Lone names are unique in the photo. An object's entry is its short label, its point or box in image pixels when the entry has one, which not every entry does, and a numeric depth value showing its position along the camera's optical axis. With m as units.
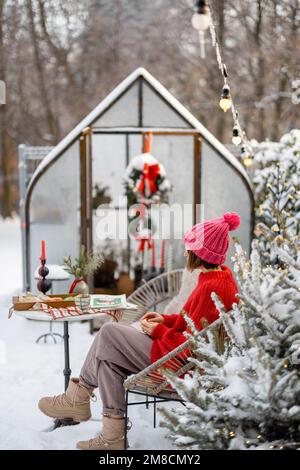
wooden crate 3.97
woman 3.49
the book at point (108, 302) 4.04
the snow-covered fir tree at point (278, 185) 6.24
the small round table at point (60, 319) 3.94
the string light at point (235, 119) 4.13
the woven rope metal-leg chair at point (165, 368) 3.31
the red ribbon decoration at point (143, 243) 6.97
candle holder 4.32
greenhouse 6.23
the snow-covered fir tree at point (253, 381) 2.70
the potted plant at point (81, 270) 4.30
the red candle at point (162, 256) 7.16
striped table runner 3.93
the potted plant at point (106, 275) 7.33
